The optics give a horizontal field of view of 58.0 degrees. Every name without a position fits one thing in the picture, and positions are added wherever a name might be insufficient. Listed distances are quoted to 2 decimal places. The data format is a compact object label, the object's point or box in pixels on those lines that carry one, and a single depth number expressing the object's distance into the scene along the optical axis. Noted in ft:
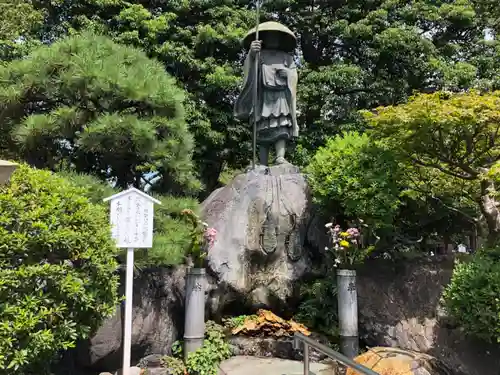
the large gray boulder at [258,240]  19.97
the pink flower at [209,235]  18.02
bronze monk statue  23.03
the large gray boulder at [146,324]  15.87
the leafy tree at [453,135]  17.87
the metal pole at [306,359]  12.06
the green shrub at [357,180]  18.95
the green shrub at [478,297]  15.53
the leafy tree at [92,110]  16.48
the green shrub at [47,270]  10.48
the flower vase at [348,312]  17.61
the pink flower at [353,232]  18.15
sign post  14.03
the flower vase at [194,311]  17.13
